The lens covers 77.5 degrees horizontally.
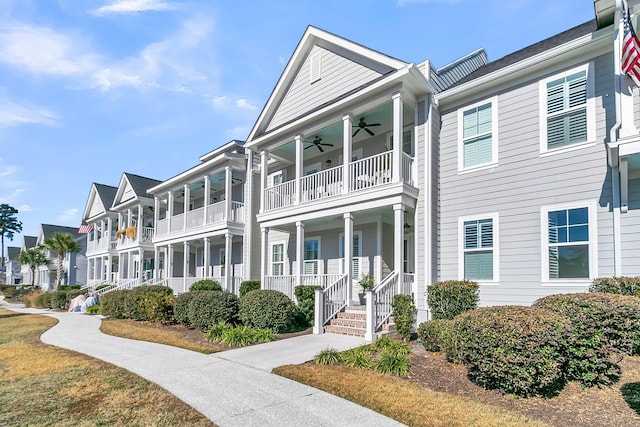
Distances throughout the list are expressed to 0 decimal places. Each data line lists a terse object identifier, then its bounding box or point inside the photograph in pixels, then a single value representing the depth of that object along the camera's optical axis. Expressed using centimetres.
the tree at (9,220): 8706
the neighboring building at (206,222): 1947
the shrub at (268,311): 1168
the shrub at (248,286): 1630
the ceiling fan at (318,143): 1568
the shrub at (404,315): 982
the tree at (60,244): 3466
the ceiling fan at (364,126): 1399
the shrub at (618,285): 776
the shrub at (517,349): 557
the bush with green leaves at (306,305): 1270
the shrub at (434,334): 811
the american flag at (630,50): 778
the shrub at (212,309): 1234
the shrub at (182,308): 1345
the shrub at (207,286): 1781
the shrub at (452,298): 1020
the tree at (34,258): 4702
